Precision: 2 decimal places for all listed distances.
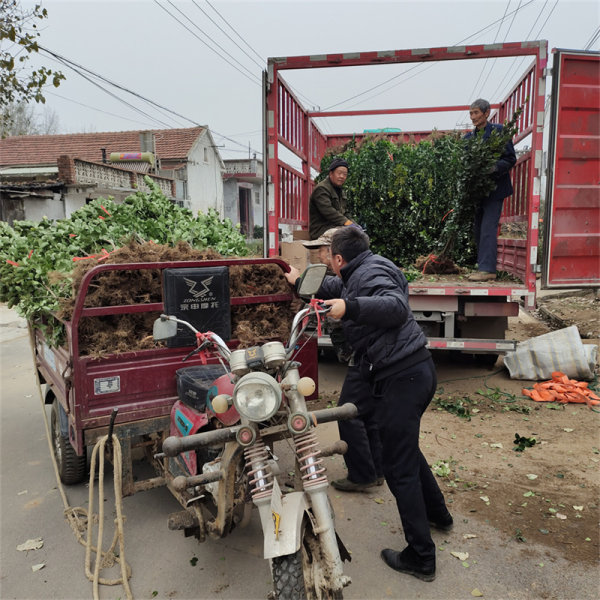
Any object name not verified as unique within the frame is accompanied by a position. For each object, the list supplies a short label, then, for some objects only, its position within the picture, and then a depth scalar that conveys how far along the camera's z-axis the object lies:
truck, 5.25
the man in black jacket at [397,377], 2.77
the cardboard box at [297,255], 6.12
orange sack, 5.42
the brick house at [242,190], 39.97
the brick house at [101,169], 18.50
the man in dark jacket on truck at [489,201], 5.84
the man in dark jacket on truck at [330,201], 6.42
